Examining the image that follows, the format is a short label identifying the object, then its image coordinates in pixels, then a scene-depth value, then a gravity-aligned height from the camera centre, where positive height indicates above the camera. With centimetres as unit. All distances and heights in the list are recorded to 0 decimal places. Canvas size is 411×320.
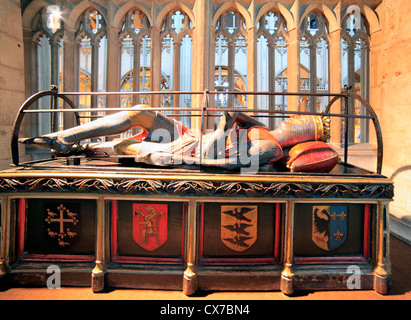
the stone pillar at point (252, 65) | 452 +176
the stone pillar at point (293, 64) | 456 +178
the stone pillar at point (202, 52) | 432 +190
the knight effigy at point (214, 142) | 184 +10
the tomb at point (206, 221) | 173 -52
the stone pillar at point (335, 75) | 449 +156
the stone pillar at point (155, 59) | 458 +185
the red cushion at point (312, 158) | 188 -2
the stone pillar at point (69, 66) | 457 +174
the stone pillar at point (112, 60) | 457 +187
